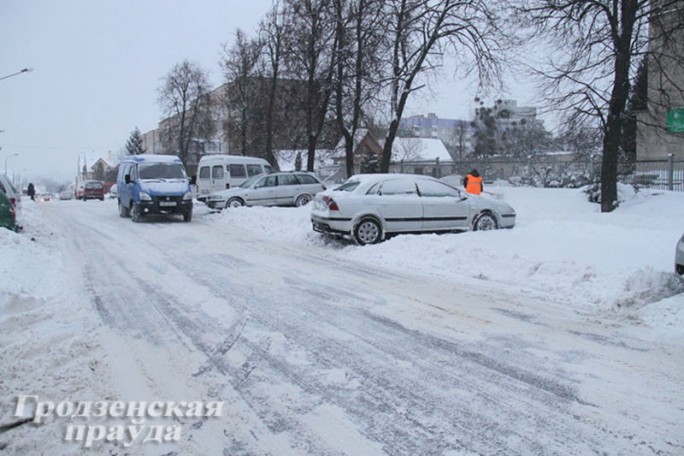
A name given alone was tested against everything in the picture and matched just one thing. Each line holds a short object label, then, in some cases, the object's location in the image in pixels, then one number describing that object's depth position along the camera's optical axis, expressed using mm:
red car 45178
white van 24500
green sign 18203
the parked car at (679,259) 7387
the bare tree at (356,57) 21484
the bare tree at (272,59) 27234
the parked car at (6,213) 11836
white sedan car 12227
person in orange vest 16705
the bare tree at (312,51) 23188
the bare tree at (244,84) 32312
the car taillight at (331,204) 12180
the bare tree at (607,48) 17203
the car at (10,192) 13070
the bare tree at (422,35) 20719
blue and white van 18078
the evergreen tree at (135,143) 82500
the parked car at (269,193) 21609
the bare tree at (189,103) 50656
